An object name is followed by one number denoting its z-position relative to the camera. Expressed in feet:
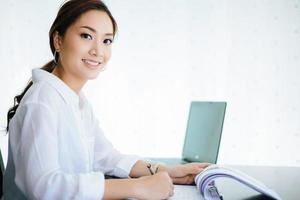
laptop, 4.46
